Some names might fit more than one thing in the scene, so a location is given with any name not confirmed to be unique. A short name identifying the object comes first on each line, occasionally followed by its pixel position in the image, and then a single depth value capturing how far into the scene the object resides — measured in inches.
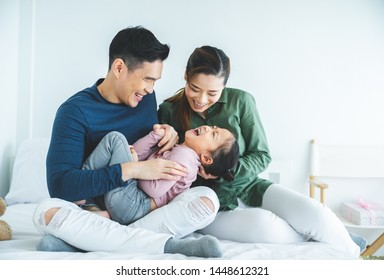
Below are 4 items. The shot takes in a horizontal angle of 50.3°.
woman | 46.1
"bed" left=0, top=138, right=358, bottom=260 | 37.8
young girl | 43.5
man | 38.9
